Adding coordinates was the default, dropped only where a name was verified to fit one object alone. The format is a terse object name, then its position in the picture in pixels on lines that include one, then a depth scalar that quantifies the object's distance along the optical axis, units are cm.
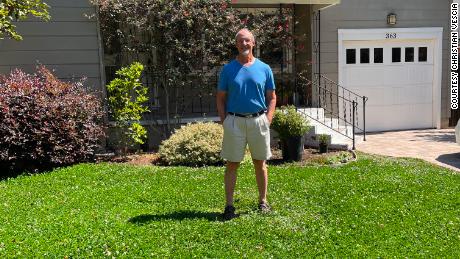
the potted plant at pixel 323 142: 850
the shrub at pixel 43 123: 699
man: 459
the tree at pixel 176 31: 826
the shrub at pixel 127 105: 808
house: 1058
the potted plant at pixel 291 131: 779
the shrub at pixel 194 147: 764
